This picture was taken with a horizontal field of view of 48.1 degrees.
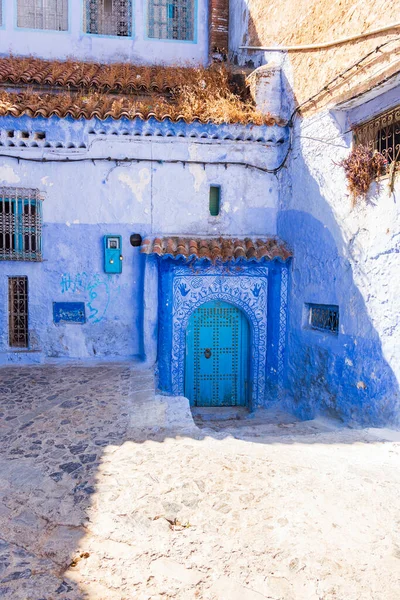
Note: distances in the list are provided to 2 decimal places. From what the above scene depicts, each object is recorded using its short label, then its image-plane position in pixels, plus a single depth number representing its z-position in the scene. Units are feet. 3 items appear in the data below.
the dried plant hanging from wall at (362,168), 19.07
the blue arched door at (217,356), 28.02
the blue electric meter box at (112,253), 26.99
